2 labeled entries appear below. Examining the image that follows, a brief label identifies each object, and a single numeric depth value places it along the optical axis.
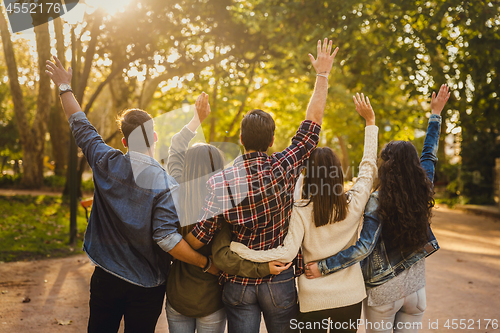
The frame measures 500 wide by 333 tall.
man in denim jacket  2.28
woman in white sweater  2.35
